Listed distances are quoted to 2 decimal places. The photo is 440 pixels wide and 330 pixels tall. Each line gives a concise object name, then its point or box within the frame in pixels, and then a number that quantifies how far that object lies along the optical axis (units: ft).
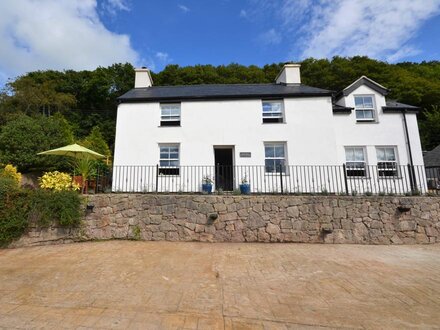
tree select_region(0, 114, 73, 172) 45.06
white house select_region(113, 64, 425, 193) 38.83
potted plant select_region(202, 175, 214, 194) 35.54
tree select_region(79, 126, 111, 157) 58.70
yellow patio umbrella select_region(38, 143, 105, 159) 29.94
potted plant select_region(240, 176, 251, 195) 32.72
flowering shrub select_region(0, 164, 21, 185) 36.07
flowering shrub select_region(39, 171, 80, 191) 26.78
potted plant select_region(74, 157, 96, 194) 28.84
